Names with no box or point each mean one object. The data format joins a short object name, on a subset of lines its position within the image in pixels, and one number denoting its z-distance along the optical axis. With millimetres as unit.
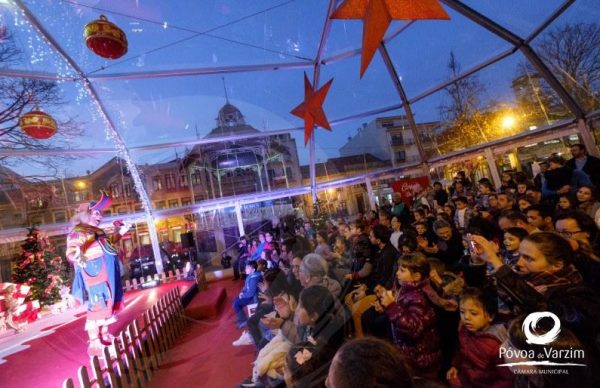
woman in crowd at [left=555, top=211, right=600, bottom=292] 1886
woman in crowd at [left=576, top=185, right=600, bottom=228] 3174
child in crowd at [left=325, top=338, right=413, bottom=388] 842
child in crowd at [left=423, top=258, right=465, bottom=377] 2211
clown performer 4121
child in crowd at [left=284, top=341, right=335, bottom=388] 2088
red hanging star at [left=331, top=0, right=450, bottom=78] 3174
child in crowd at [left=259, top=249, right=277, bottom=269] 6462
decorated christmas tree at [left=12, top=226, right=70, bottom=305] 8586
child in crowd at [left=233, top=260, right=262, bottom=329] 5160
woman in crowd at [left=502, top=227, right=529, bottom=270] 2355
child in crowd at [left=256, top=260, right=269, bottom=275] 5047
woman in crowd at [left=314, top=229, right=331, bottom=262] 4680
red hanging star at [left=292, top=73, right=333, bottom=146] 6426
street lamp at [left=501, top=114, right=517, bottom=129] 7445
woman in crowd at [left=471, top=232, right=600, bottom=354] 1322
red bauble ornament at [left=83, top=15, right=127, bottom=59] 3742
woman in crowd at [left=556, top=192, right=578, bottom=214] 3358
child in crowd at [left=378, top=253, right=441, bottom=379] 2039
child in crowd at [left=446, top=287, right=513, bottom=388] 1612
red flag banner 9195
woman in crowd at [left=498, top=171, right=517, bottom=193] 5476
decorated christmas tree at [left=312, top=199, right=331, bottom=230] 8736
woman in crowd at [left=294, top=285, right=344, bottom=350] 2176
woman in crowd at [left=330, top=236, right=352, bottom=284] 3955
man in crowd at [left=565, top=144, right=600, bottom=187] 4598
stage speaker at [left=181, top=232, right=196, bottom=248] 10633
